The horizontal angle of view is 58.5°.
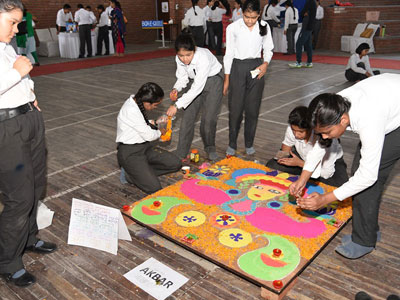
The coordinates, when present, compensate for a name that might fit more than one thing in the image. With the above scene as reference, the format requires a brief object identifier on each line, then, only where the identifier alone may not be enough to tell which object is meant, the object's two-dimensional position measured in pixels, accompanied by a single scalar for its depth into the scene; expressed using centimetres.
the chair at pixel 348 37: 1090
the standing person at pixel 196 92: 324
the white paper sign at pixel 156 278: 203
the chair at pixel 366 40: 1053
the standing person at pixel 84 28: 1029
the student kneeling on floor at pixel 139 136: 297
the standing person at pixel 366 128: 179
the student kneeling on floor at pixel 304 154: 268
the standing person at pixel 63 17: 1068
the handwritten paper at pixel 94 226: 238
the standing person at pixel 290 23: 944
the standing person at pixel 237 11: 1034
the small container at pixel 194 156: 366
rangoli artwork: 211
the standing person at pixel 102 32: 1062
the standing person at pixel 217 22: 1056
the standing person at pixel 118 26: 1038
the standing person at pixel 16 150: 179
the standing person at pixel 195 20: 995
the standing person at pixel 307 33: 816
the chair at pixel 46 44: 1169
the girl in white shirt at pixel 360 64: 651
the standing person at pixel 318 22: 1099
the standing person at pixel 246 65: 342
